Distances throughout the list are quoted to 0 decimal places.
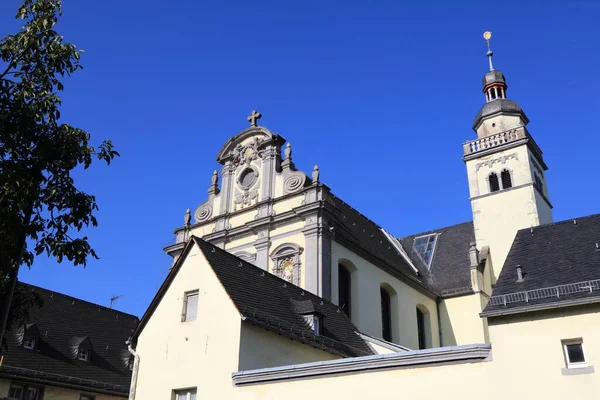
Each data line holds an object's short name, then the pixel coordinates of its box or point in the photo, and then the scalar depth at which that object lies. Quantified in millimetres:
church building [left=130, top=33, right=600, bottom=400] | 12781
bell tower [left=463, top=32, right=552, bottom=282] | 37625
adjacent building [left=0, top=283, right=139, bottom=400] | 23766
